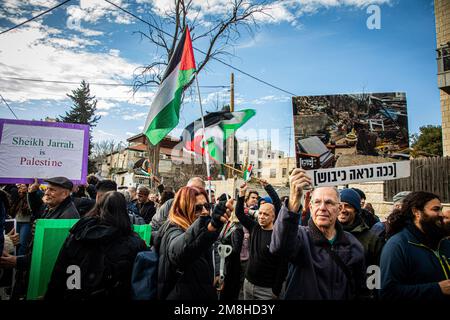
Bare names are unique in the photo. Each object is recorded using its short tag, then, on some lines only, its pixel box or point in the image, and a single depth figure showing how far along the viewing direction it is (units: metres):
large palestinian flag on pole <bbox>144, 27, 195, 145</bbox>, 4.58
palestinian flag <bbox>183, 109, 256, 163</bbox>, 6.06
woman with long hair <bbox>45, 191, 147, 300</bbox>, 2.39
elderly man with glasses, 2.00
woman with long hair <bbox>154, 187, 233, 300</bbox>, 2.02
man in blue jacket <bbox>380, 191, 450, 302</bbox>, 2.26
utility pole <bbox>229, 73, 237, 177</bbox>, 14.63
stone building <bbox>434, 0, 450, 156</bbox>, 13.68
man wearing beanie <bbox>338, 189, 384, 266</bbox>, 3.09
